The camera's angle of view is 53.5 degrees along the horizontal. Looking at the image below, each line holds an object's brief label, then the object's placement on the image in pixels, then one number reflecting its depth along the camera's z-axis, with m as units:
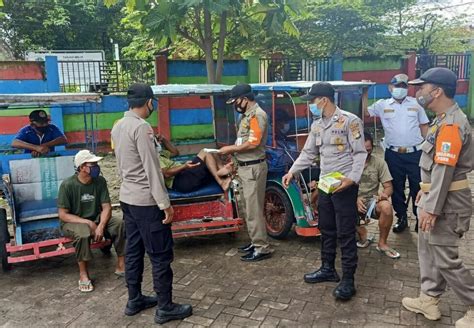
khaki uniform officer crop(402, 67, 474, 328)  3.20
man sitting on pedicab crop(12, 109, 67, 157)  5.79
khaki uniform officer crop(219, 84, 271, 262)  4.77
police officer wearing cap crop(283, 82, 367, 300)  3.88
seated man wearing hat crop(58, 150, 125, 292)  4.38
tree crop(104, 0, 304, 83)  6.89
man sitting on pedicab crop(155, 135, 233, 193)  5.31
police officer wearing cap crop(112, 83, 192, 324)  3.47
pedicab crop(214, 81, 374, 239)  5.10
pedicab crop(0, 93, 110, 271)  4.59
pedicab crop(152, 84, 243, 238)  5.21
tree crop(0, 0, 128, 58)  19.22
